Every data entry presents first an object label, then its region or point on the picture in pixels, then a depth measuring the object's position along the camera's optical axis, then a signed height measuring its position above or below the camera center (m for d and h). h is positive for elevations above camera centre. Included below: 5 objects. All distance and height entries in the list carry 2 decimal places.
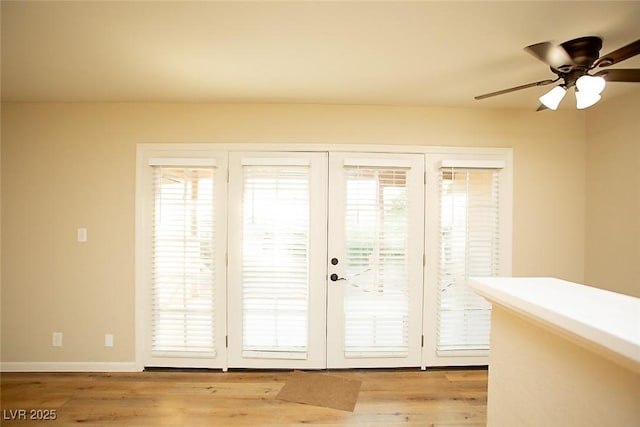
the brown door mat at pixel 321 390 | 2.25 -1.47
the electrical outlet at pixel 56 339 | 2.70 -1.20
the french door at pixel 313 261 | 2.68 -0.47
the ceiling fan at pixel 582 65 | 1.40 +0.74
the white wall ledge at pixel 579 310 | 0.48 -0.22
